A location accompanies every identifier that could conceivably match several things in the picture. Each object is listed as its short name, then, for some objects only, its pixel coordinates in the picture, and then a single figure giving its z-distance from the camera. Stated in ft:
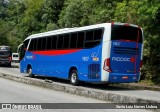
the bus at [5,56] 149.48
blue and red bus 56.90
